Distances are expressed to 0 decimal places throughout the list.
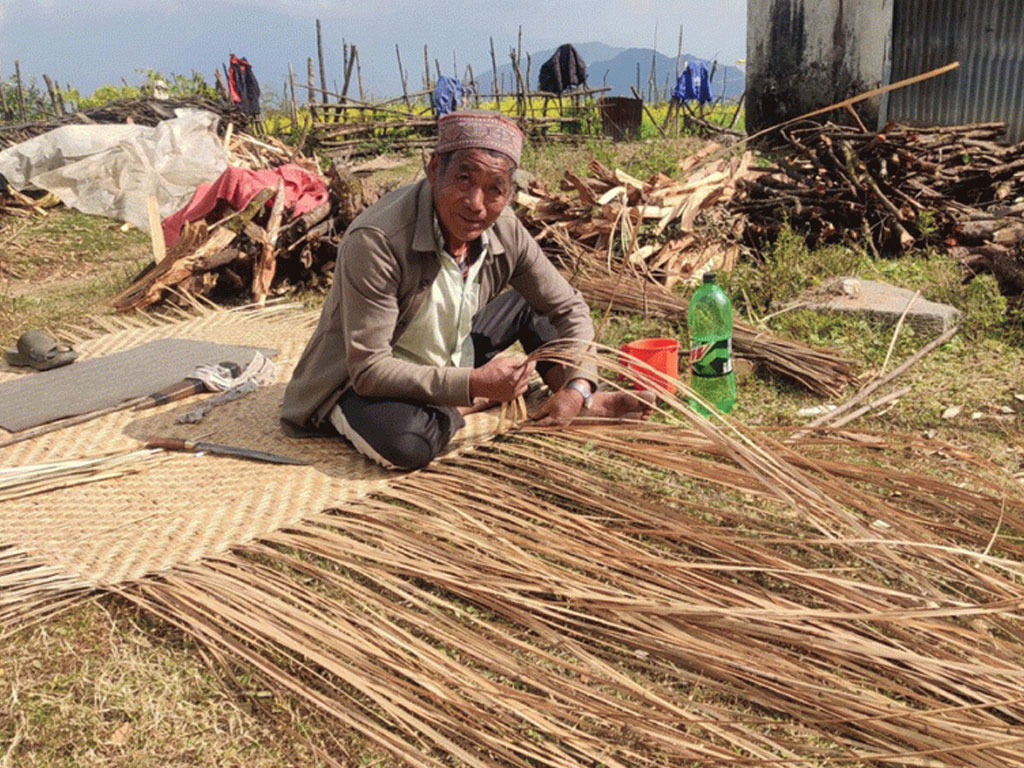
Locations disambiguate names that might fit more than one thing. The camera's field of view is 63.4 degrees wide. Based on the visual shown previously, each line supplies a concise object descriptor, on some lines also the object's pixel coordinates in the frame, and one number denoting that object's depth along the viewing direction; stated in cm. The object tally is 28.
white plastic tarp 755
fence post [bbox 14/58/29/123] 1337
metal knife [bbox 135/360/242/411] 286
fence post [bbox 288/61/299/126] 1213
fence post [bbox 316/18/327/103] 1293
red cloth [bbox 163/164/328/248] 508
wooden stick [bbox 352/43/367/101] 1418
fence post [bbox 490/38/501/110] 1402
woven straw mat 187
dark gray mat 276
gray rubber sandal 321
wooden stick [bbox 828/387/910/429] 250
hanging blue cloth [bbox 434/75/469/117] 1110
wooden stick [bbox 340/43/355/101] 1328
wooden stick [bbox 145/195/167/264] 470
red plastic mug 273
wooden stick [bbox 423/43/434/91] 1541
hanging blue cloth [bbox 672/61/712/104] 1230
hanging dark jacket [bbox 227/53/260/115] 1162
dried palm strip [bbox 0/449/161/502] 221
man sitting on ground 205
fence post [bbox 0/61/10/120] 1319
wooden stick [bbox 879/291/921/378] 295
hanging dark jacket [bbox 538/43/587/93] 1324
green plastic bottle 273
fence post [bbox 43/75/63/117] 1358
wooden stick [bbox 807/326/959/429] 257
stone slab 334
